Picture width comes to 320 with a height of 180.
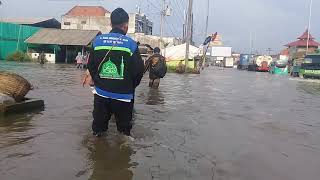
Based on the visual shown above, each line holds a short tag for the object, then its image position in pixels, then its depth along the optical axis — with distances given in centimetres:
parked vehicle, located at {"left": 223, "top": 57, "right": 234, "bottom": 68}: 5125
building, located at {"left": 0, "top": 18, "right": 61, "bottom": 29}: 3228
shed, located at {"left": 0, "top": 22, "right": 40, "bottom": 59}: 2551
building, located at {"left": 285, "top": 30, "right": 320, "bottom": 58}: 4661
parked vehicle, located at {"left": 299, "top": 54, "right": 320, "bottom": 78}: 2162
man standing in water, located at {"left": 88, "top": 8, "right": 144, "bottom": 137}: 309
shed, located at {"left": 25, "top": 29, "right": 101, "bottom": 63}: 2511
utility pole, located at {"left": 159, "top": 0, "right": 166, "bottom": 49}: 2775
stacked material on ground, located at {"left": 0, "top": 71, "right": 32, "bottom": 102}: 473
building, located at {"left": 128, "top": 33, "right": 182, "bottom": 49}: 3391
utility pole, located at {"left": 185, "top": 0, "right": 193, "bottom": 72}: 1994
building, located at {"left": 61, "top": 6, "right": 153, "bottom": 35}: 3773
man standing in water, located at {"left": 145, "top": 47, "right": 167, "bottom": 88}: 767
